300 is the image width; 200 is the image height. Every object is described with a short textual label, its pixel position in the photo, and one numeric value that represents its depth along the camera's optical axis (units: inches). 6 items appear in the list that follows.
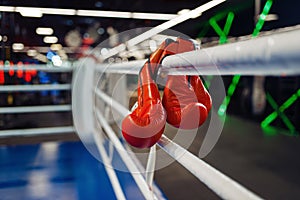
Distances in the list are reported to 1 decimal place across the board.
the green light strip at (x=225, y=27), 233.0
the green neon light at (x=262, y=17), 173.6
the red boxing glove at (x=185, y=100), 25.0
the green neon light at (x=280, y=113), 165.6
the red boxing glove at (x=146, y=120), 23.6
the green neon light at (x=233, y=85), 231.4
